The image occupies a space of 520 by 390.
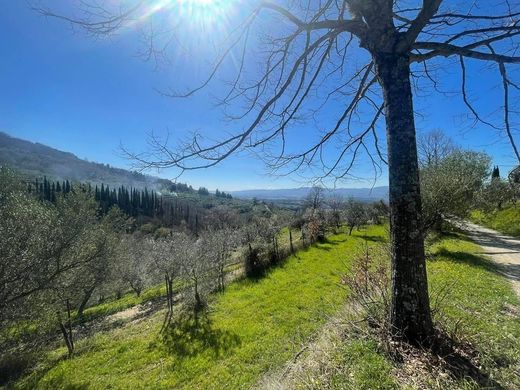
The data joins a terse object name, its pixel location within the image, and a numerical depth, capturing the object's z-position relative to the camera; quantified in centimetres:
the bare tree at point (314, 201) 4502
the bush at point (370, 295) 349
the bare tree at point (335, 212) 4149
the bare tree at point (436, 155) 2522
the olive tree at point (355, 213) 3550
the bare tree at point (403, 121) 275
